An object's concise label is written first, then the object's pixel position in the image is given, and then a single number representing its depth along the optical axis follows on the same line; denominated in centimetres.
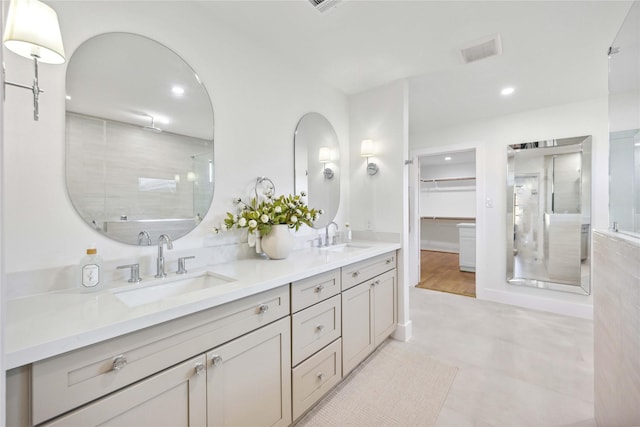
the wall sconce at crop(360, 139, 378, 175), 264
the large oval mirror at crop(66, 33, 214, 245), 123
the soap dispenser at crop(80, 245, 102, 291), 112
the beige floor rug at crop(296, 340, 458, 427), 156
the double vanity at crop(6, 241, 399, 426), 76
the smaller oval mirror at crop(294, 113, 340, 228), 231
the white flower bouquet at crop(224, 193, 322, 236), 170
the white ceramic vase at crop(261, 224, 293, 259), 177
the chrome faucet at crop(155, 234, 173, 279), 136
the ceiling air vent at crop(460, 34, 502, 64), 189
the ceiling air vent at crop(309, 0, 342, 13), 156
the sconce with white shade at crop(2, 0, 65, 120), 90
